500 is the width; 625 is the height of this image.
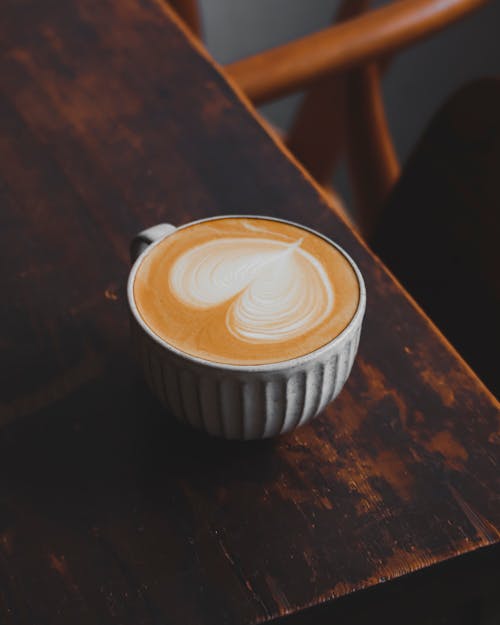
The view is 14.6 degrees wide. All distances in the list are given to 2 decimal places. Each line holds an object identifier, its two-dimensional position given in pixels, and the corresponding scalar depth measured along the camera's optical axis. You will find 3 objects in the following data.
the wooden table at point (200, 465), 0.82
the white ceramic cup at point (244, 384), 0.81
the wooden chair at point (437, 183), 1.07
